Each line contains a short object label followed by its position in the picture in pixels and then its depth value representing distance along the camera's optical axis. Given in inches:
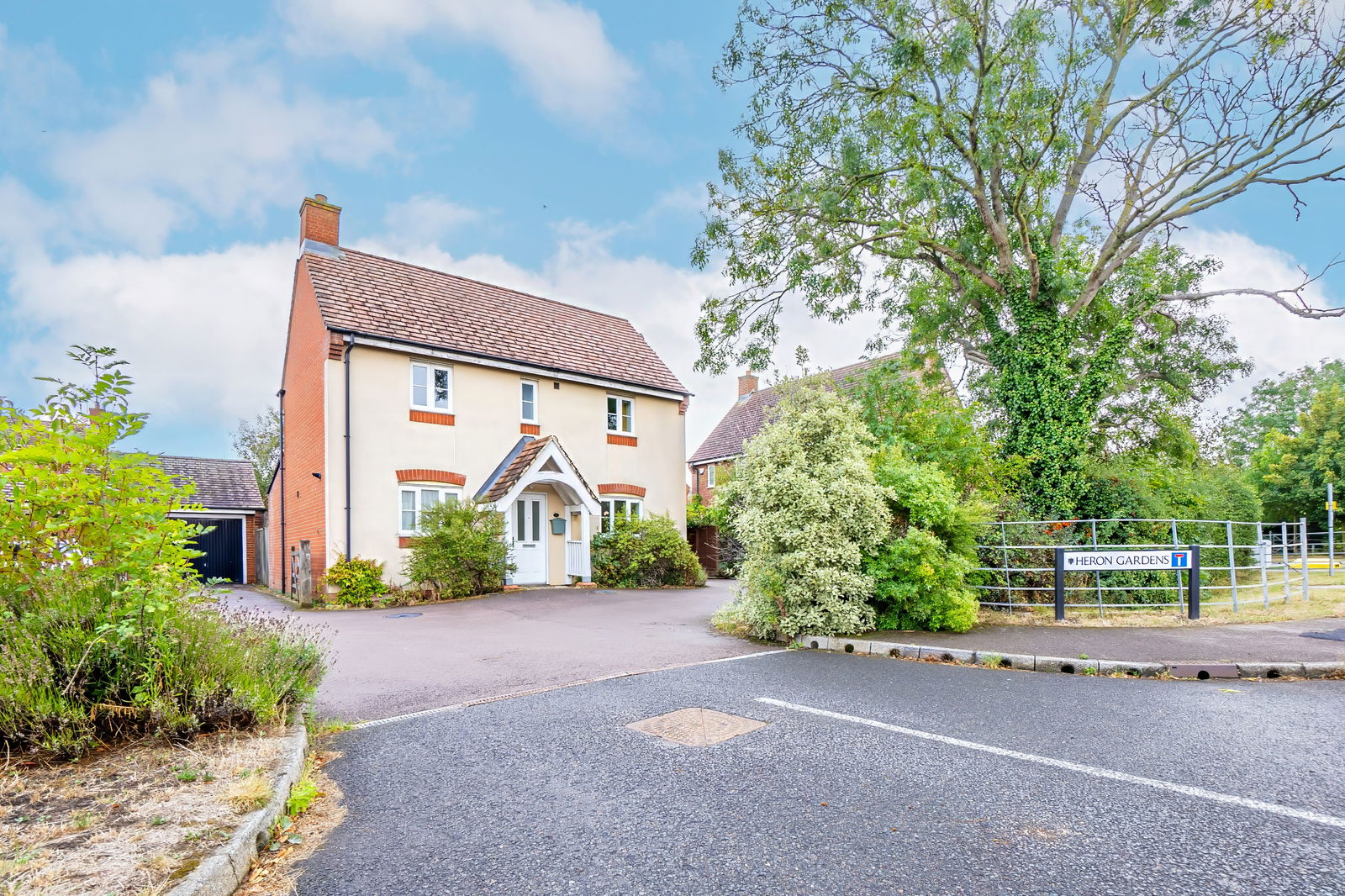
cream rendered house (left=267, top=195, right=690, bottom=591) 682.2
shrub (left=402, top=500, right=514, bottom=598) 646.5
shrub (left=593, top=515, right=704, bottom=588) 796.0
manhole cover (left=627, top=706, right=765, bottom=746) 212.4
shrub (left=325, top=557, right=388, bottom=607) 634.2
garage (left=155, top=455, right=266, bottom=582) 1117.7
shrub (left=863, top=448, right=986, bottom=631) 387.2
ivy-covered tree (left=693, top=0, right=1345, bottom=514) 539.2
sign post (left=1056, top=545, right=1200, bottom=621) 415.2
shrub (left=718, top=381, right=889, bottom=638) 385.7
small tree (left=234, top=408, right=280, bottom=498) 1846.7
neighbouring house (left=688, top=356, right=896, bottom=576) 1390.3
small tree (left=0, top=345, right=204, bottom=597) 196.2
